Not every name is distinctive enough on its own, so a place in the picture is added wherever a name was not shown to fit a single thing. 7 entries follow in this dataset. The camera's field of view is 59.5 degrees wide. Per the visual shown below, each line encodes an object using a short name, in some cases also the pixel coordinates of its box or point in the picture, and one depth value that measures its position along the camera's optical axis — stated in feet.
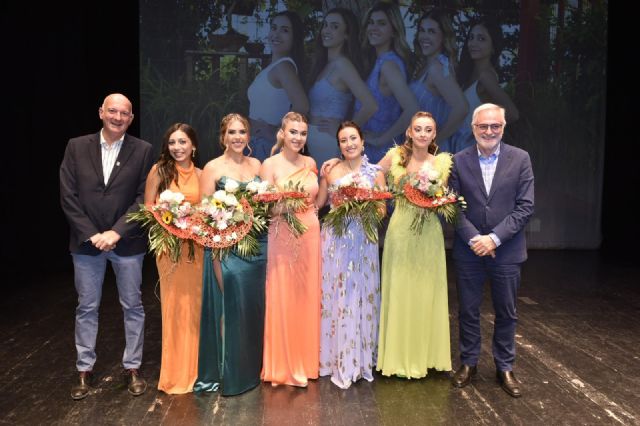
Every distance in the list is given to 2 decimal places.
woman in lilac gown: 12.17
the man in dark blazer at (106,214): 11.42
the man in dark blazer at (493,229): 11.53
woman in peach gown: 12.01
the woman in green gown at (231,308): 11.48
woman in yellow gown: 12.37
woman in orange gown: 11.68
